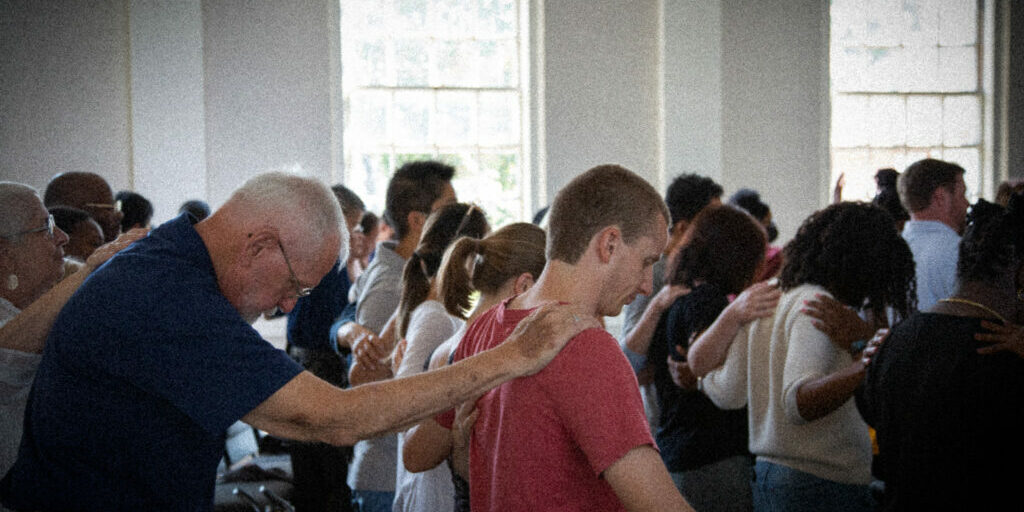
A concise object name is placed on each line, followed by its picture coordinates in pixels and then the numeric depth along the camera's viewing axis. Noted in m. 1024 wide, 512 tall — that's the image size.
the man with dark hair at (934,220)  4.24
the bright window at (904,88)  8.39
